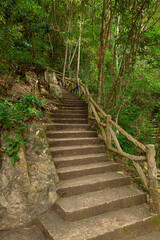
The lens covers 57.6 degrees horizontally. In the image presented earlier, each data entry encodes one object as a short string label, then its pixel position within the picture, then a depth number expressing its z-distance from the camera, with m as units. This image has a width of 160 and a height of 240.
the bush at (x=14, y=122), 2.72
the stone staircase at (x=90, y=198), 2.30
